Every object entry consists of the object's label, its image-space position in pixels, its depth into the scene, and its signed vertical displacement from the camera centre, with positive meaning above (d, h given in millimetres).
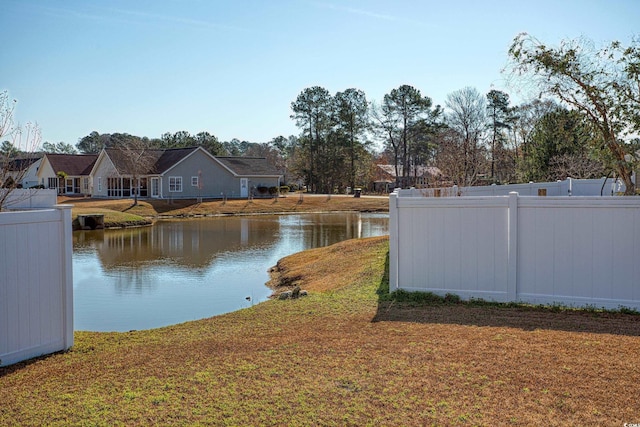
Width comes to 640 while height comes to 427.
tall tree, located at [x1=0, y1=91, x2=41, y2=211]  7297 +335
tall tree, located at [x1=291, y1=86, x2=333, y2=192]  66250 +7221
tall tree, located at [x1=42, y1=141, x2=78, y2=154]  102950 +7571
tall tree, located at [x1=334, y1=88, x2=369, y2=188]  64812 +7817
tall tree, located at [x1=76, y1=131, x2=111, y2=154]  108625 +8850
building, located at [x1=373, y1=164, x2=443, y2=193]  74475 +1386
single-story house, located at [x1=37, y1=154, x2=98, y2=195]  54062 +1572
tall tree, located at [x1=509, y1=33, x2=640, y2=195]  10469 +1761
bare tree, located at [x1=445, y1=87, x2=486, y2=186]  54688 +6983
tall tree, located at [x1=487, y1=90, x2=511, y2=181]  56531 +7242
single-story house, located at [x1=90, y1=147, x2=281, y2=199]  48250 +1108
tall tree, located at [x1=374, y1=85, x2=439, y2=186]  60469 +7856
